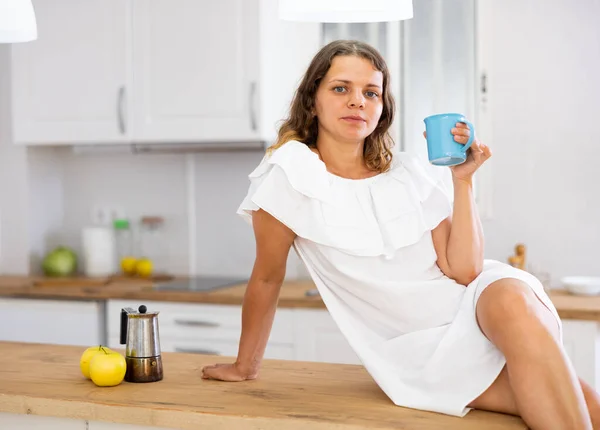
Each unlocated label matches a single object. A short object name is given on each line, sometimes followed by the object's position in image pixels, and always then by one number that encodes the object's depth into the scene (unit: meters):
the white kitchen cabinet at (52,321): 3.62
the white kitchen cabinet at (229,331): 3.32
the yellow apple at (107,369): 2.01
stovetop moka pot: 2.06
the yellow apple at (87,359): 2.08
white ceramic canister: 4.15
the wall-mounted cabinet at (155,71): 3.60
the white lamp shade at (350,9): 1.66
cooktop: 3.62
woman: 1.85
